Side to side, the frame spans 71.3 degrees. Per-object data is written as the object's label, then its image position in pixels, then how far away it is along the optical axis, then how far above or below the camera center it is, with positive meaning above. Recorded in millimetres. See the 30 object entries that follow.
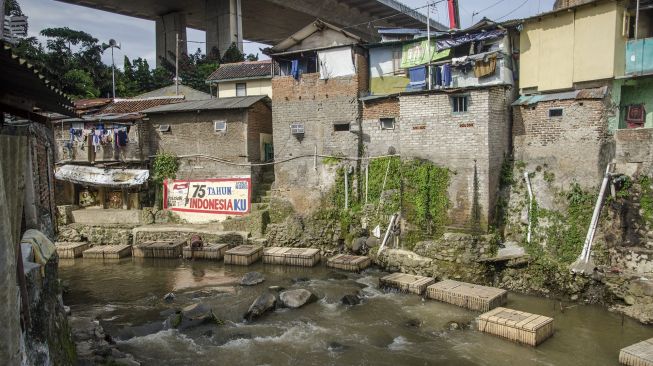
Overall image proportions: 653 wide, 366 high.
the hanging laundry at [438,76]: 20188 +3364
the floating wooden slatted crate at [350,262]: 18109 -4416
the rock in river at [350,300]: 15000 -4870
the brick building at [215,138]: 23969 +883
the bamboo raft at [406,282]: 15391 -4498
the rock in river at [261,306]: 14023 -4799
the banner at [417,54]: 20266 +4420
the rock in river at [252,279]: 17231 -4791
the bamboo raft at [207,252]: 20609 -4460
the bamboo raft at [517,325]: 11656 -4591
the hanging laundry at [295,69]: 22625 +4191
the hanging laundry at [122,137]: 24991 +1003
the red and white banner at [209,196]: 23547 -2199
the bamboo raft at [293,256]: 19047 -4364
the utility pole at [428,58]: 20141 +4208
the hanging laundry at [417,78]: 20484 +3359
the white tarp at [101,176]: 24703 -1124
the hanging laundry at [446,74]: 19703 +3356
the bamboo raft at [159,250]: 21203 -4439
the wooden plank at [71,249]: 21484 -4444
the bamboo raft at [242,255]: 19547 -4412
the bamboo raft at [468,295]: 13820 -4485
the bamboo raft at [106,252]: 21250 -4543
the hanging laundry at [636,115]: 17261 +1297
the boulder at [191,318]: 13547 -4939
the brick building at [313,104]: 21672 +2369
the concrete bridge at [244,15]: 38938 +13541
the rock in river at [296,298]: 14914 -4800
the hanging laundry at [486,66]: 18766 +3533
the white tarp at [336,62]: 21795 +4382
